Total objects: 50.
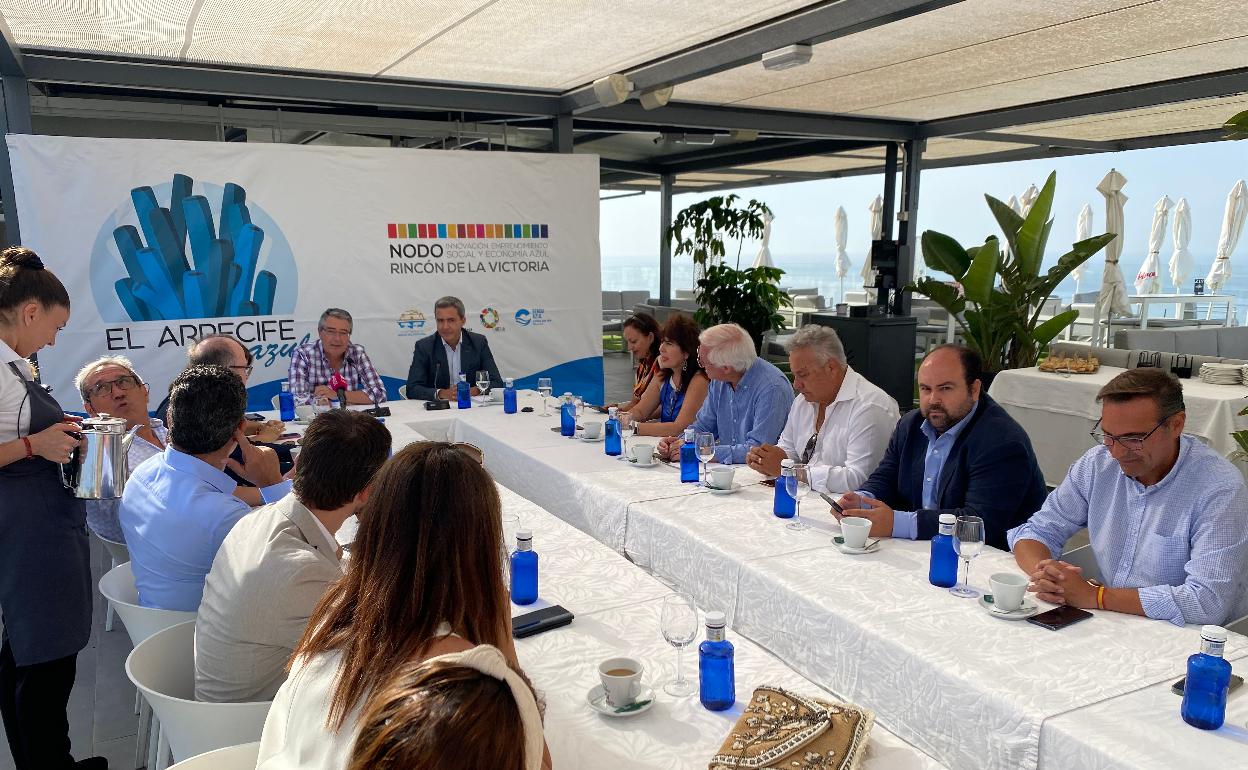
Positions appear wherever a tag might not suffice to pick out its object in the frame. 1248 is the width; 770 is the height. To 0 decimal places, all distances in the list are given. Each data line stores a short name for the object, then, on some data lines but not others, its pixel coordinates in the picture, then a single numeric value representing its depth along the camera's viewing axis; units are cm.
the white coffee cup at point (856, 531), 242
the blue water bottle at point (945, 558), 216
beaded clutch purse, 139
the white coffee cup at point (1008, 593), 198
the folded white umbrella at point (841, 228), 1705
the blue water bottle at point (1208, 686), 149
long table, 159
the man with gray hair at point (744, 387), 398
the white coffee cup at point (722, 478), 305
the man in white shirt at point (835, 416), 331
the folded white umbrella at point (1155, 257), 1290
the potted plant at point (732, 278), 900
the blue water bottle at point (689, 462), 319
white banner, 520
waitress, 238
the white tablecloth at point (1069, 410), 512
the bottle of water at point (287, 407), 462
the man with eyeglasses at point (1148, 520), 197
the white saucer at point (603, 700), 158
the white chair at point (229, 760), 142
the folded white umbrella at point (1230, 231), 1180
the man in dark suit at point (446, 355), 562
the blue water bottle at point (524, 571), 213
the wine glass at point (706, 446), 313
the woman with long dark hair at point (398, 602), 119
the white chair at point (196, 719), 166
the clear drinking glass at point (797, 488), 268
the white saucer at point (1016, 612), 197
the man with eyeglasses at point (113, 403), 289
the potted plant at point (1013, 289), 668
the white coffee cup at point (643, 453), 349
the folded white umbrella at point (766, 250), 1644
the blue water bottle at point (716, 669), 161
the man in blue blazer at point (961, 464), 262
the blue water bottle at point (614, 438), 368
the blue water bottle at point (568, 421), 412
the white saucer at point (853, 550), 243
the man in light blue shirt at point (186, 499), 212
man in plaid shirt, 505
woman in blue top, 444
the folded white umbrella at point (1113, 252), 871
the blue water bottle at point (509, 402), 478
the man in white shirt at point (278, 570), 173
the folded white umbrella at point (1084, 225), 1364
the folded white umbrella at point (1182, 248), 1262
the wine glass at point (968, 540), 207
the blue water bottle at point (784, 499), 274
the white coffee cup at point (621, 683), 159
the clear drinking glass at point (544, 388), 483
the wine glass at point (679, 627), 164
